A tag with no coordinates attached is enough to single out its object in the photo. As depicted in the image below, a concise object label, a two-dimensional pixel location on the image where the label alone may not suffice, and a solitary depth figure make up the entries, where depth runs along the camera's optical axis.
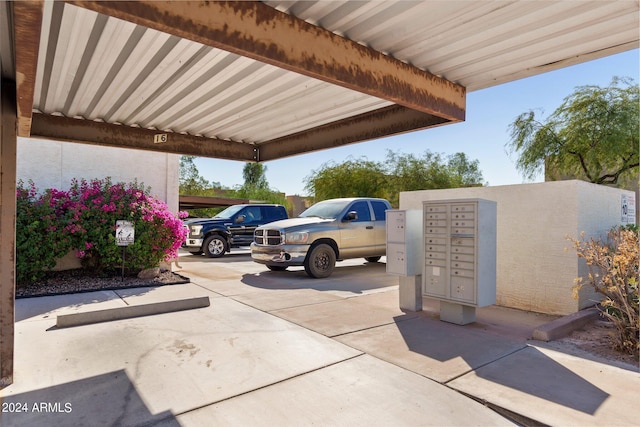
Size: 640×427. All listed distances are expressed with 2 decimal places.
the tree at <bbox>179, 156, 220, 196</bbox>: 32.41
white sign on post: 7.78
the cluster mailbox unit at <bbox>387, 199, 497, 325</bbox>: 5.22
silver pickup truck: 9.23
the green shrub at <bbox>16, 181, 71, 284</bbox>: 7.02
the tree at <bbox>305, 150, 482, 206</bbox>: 26.05
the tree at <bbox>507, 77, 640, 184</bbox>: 15.77
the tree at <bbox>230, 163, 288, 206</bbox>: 35.66
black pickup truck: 13.78
